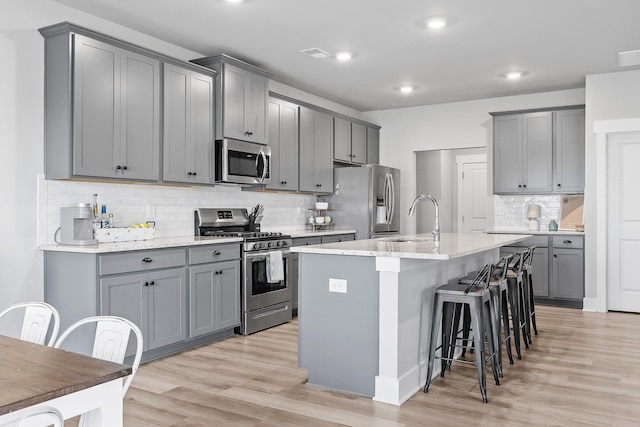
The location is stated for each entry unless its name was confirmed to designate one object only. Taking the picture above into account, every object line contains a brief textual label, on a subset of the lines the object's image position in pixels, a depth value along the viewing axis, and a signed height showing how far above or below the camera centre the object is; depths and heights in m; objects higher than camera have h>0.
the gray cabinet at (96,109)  3.74 +0.76
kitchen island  3.21 -0.67
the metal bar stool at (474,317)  3.25 -0.68
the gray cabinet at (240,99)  4.98 +1.10
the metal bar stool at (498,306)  3.71 -0.71
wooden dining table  1.29 -0.44
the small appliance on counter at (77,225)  3.82 -0.10
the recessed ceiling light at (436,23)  4.34 +1.56
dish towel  5.18 -0.55
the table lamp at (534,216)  6.86 -0.06
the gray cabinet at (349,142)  7.11 +0.97
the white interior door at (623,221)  5.91 -0.11
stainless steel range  4.94 -0.56
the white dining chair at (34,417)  1.17 -0.47
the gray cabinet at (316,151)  6.47 +0.76
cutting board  6.71 -0.01
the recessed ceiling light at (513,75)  5.96 +1.56
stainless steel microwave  4.98 +0.49
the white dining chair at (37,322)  2.12 -0.45
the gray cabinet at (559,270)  6.24 -0.70
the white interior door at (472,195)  9.27 +0.28
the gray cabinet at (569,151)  6.43 +0.74
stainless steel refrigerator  6.86 +0.15
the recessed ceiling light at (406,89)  6.66 +1.56
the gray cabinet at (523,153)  6.64 +0.74
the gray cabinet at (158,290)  3.66 -0.60
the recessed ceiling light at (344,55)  5.24 +1.56
